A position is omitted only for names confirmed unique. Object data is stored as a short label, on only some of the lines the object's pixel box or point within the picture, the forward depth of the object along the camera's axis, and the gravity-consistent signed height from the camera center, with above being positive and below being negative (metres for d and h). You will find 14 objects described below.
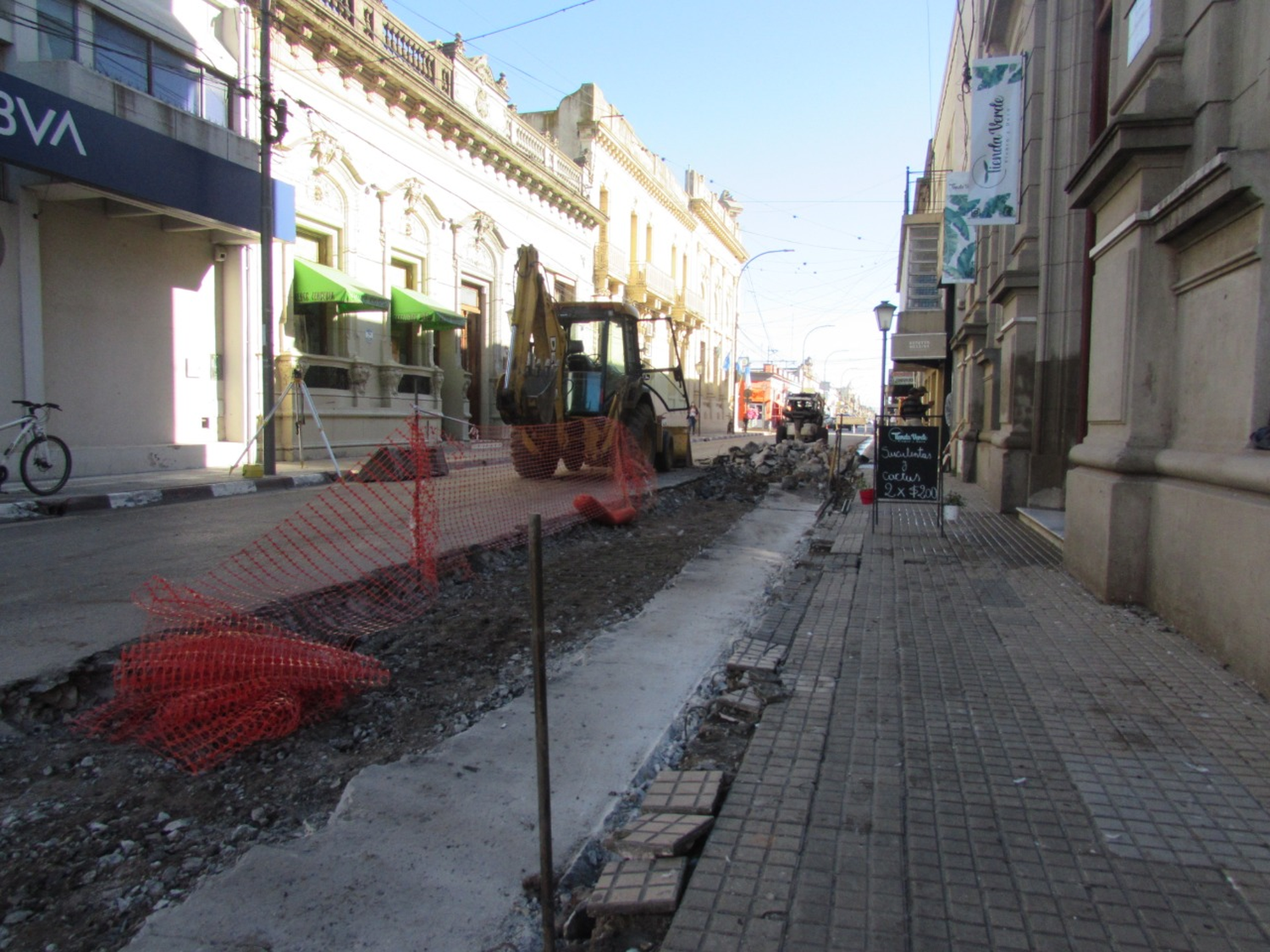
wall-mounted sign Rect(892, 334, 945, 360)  20.91 +2.27
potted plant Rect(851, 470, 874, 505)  9.05 -0.89
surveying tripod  14.63 +0.42
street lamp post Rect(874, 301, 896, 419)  13.24 +1.96
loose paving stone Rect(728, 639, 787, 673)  4.12 -1.22
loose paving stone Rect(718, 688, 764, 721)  3.57 -1.25
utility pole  12.69 +2.75
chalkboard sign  8.70 -0.36
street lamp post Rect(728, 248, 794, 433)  47.00 +3.08
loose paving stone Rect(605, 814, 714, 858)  2.44 -1.28
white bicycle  9.50 -0.50
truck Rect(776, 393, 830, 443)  34.28 +0.41
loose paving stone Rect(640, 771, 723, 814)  2.69 -1.27
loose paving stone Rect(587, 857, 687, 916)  2.18 -1.30
